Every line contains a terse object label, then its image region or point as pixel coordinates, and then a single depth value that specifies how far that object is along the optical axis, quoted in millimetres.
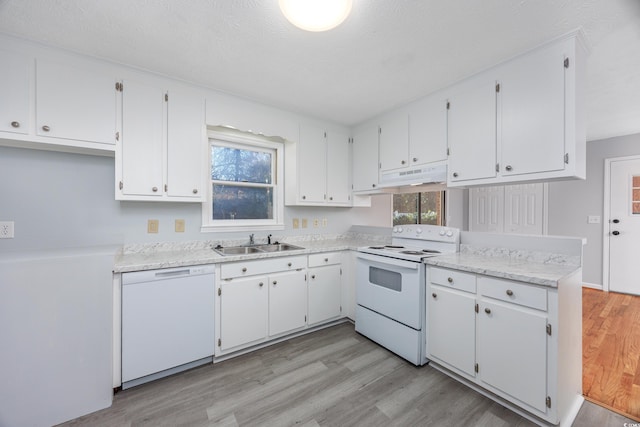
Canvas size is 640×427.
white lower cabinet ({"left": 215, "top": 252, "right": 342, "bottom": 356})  2178
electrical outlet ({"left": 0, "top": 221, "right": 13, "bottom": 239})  1844
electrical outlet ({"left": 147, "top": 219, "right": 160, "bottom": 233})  2328
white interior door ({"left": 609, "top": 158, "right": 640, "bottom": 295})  3752
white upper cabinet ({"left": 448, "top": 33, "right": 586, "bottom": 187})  1703
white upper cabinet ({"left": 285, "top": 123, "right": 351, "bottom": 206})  3018
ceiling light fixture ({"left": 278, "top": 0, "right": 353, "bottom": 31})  1266
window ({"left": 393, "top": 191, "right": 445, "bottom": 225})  5109
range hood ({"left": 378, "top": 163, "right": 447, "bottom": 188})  2466
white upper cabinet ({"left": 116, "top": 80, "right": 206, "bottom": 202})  2047
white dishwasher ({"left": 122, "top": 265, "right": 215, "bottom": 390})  1793
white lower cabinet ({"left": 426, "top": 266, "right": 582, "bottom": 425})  1455
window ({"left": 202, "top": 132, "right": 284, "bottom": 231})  2725
